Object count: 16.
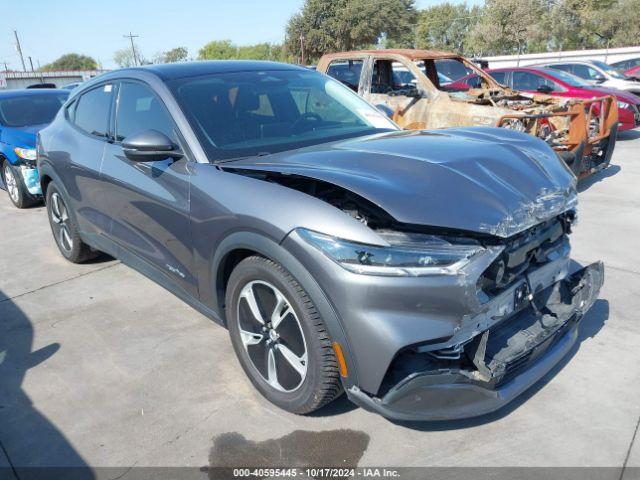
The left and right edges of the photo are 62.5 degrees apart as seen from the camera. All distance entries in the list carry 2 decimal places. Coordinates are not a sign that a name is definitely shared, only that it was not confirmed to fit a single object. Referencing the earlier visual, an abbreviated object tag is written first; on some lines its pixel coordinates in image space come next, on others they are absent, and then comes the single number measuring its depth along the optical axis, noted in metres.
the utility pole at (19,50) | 78.31
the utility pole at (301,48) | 43.45
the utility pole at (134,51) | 82.21
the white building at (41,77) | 50.06
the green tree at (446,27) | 71.31
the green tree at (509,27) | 46.94
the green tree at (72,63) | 107.06
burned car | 6.87
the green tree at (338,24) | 46.22
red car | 10.51
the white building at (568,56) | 30.97
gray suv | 2.18
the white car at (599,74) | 13.69
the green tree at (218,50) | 98.42
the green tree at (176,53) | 98.66
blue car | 7.04
